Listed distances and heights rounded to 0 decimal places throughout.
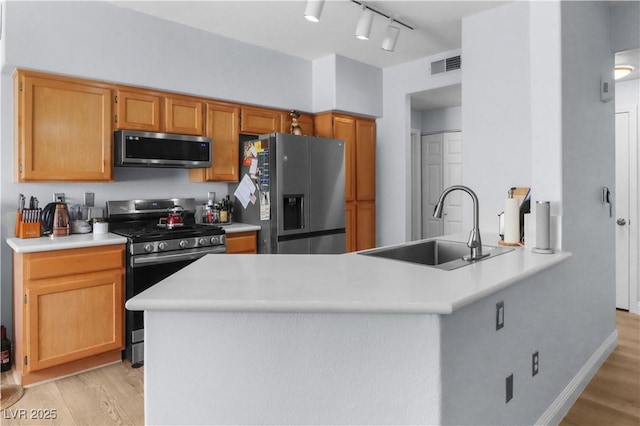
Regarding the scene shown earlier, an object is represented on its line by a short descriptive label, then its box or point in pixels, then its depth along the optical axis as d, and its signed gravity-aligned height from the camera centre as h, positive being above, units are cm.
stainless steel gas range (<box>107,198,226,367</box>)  294 -21
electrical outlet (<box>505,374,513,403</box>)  173 -73
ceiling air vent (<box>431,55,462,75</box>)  409 +145
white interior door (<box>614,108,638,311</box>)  392 +6
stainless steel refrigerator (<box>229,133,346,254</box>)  365 +18
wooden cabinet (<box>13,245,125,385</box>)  259 -63
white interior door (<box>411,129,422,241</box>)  591 +42
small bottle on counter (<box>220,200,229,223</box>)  398 +0
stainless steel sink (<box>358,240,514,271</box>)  220 -22
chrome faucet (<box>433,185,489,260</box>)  203 -12
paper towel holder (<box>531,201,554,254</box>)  215 -8
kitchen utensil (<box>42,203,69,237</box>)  295 -4
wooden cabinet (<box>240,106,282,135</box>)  397 +89
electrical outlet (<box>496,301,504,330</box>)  165 -41
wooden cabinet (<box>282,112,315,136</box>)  429 +94
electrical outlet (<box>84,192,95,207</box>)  328 +11
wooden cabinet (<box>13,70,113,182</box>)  282 +59
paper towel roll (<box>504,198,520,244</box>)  235 -5
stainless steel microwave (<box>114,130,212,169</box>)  316 +50
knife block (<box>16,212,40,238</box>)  287 -10
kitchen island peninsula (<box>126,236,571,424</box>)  131 -46
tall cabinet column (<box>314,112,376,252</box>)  451 +47
